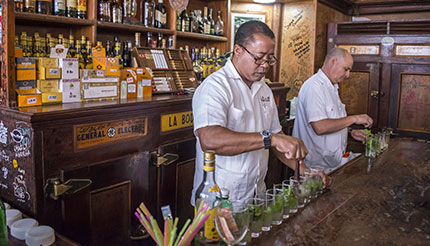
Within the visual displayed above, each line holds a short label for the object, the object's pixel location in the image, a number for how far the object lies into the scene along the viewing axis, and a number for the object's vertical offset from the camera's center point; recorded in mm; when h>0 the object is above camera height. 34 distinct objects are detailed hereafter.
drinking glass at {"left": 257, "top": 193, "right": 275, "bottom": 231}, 1425 -479
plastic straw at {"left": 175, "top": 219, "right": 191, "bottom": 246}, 1099 -445
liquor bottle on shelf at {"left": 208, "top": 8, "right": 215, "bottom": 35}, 3846 +576
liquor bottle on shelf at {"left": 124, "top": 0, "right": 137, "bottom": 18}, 2963 +545
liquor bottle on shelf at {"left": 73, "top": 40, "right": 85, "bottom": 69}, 2494 +147
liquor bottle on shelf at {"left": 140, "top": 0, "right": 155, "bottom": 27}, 3125 +536
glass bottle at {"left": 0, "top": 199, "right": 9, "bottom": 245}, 1332 -545
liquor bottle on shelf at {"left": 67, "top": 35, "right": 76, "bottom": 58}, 2510 +175
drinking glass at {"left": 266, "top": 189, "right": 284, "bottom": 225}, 1474 -480
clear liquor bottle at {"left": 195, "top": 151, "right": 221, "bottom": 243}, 1259 -408
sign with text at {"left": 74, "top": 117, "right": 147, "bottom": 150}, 2000 -299
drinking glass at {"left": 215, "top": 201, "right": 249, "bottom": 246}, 1156 -437
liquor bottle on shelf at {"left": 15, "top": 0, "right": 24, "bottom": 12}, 2215 +403
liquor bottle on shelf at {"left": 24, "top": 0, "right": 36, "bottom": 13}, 2250 +409
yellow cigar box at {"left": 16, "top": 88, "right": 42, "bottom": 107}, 1968 -113
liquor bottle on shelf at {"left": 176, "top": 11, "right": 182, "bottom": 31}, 3435 +521
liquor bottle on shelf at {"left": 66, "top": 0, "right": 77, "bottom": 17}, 2480 +446
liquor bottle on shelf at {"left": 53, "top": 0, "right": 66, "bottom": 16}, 2416 +434
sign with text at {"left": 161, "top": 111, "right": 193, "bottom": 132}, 2526 -277
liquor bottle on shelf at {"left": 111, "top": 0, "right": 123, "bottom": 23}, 2797 +475
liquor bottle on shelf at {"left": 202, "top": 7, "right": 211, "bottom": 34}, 3740 +555
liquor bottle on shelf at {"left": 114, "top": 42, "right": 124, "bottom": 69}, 2707 +180
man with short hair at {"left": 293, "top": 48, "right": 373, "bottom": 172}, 2902 -258
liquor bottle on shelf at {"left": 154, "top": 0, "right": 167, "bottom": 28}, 3184 +526
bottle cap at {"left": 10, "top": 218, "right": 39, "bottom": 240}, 1471 -584
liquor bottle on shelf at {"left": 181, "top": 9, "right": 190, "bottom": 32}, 3492 +528
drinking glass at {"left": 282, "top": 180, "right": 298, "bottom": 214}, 1567 -477
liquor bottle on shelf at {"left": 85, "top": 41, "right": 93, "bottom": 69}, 2561 +130
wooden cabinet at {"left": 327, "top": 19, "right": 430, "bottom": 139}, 4590 +159
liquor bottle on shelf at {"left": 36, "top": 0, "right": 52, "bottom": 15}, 2332 +420
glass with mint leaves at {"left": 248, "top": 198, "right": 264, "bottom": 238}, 1361 -480
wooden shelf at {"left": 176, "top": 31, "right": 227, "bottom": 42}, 3394 +411
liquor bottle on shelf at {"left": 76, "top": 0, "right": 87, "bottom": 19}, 2531 +452
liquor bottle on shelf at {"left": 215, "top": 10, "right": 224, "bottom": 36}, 3951 +558
